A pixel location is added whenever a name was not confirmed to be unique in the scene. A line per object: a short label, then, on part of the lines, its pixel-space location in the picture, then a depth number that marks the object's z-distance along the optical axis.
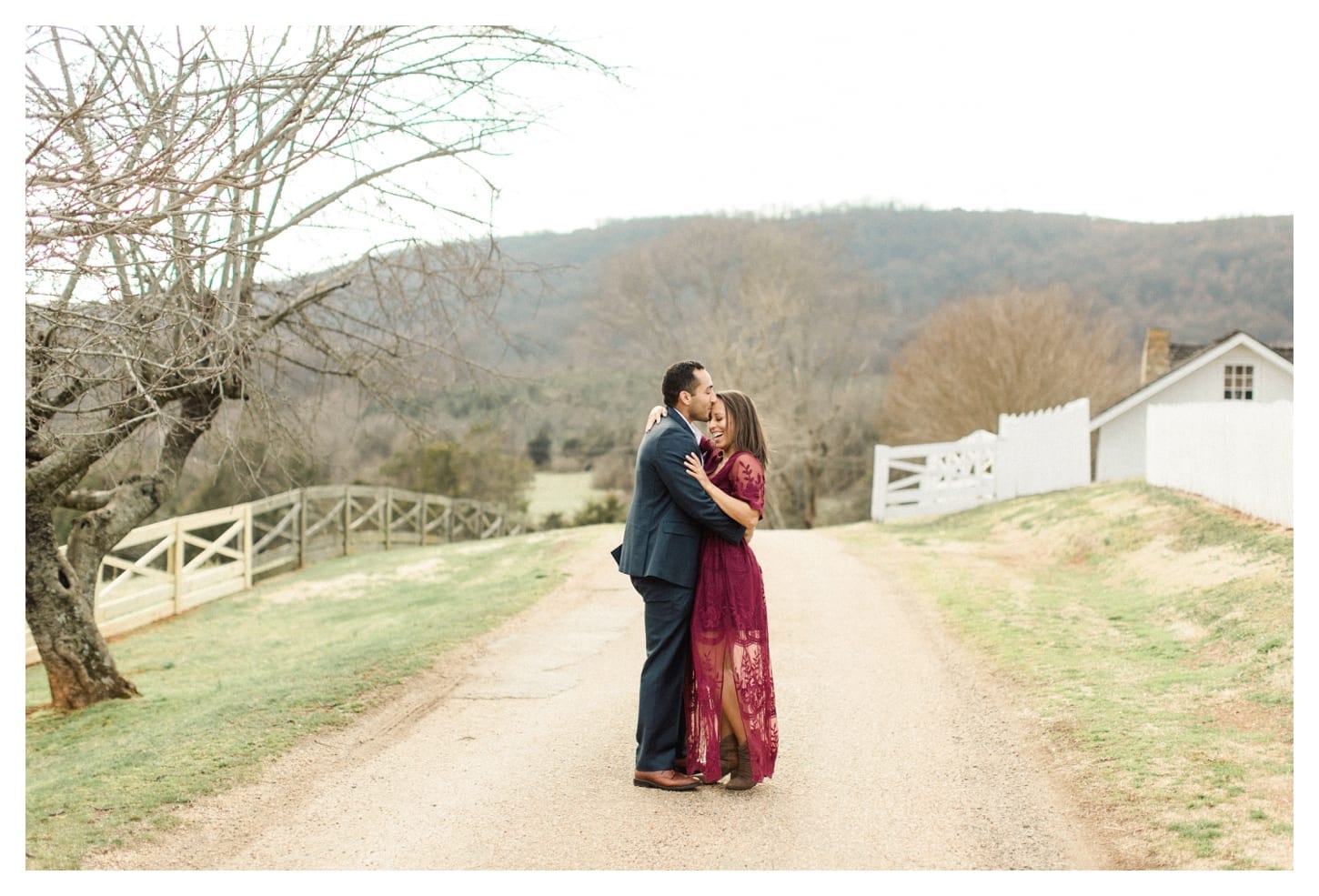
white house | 24.84
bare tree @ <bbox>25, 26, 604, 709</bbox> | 5.96
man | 5.47
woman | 5.48
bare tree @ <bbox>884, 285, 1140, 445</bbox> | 36.03
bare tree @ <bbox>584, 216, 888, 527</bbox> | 39.56
